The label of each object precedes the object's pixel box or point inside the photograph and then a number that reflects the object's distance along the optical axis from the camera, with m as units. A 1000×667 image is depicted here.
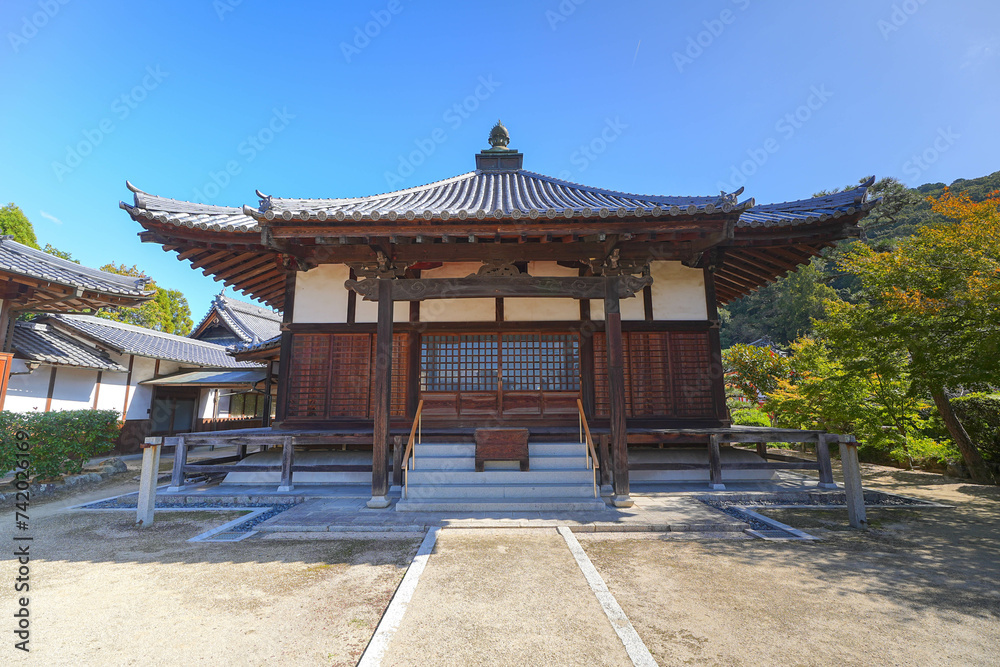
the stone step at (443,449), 7.42
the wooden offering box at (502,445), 7.02
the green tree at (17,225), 21.95
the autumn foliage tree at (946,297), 7.17
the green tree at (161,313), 31.73
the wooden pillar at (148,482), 5.95
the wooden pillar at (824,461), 7.54
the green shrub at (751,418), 17.34
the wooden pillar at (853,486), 5.57
